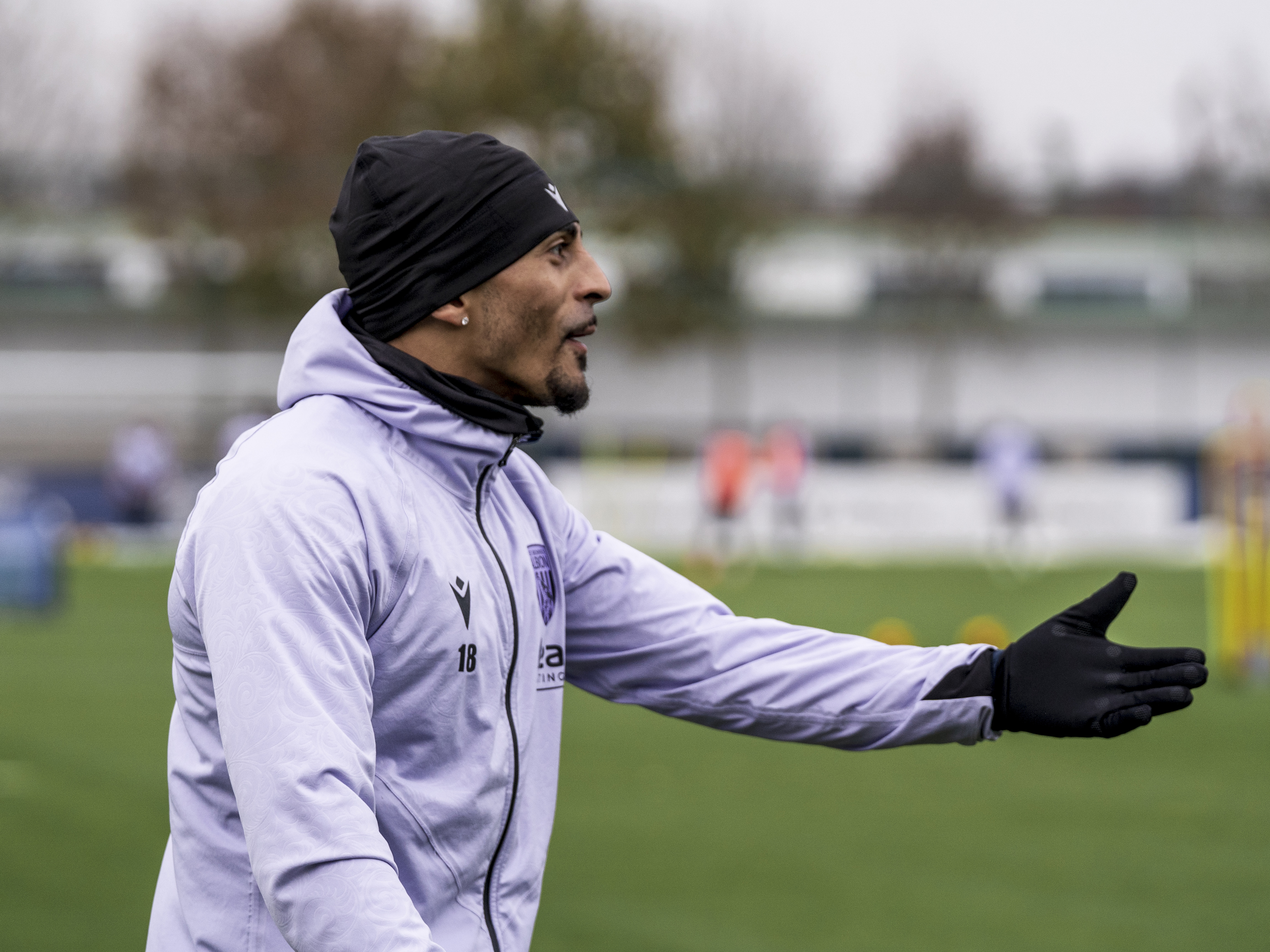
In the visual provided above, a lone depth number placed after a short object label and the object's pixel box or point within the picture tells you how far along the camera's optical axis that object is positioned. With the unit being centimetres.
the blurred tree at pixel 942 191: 4612
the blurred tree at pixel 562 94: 4316
